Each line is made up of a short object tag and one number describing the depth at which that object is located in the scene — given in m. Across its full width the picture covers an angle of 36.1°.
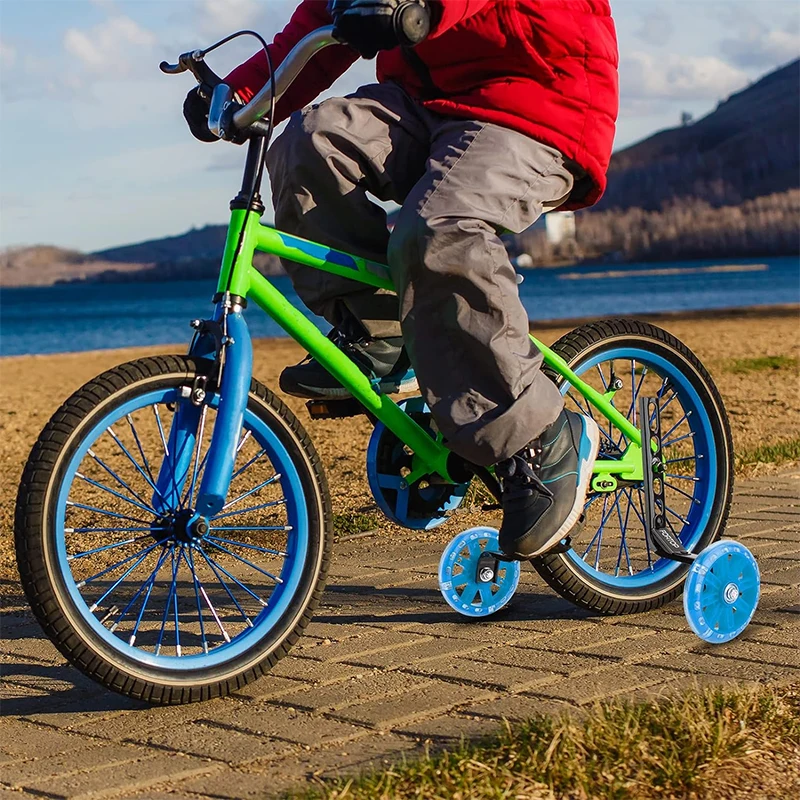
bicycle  2.77
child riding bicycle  3.02
